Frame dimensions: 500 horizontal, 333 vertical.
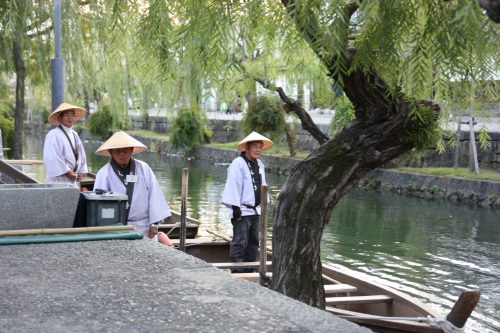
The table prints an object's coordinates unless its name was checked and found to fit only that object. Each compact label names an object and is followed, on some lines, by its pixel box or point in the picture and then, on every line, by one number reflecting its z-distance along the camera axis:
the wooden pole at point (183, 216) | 9.40
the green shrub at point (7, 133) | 24.40
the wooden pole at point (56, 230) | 5.32
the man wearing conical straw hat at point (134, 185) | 6.79
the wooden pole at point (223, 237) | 10.72
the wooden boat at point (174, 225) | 11.55
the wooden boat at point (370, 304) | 6.91
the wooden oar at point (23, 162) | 11.21
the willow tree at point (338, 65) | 4.89
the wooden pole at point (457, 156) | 22.28
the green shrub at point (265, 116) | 26.31
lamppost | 12.37
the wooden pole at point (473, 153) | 20.28
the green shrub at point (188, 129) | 33.09
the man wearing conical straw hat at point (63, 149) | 8.38
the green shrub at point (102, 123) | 40.12
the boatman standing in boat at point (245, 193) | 9.04
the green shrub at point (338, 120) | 15.53
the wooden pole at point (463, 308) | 6.48
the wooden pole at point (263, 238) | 8.04
